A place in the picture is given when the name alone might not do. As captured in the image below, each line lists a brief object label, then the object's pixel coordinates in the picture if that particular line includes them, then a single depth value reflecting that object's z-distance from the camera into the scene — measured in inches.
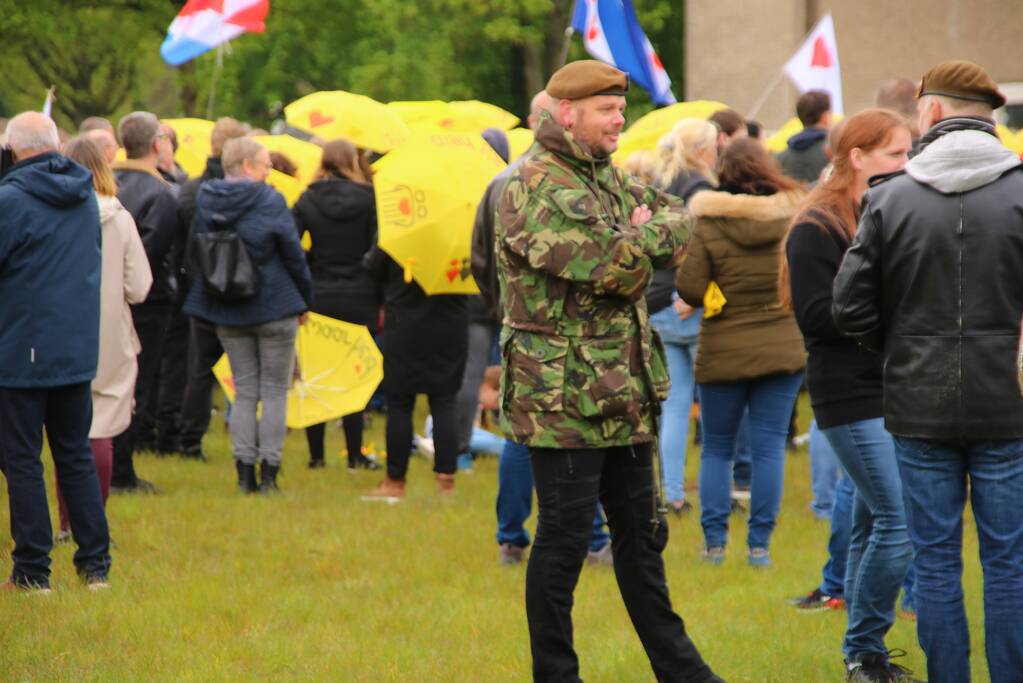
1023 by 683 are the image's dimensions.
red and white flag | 1190.9
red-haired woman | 436.5
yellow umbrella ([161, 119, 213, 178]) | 1041.5
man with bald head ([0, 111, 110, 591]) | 519.8
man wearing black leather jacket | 352.5
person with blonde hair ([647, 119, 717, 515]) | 697.6
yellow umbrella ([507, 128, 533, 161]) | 862.5
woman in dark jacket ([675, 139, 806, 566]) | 590.2
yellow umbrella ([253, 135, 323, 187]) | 971.3
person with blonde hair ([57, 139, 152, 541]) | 603.5
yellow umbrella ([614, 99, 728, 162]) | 937.5
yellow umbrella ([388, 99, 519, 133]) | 1016.2
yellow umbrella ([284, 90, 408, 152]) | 913.5
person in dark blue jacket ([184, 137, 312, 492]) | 741.9
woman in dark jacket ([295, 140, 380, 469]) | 810.2
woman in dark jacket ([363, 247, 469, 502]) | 736.3
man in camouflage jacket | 388.8
